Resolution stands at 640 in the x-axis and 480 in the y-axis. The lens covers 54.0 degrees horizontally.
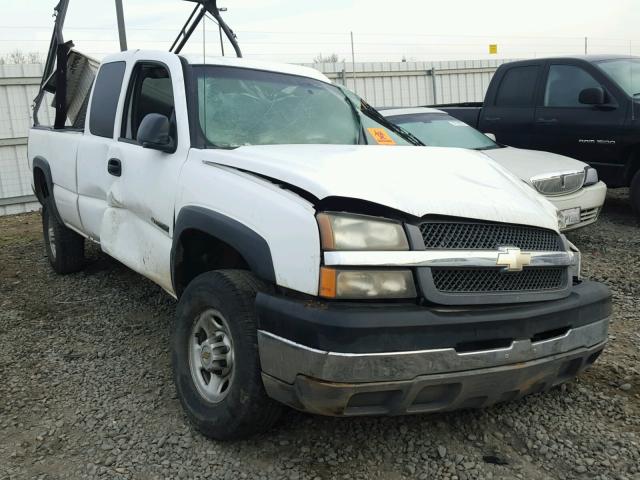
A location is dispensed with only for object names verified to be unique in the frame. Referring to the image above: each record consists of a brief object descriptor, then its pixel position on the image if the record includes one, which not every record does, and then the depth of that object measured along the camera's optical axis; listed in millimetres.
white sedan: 6102
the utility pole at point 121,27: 8242
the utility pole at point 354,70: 13016
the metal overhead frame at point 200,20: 5930
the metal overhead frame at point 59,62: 5889
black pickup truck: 7184
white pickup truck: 2416
